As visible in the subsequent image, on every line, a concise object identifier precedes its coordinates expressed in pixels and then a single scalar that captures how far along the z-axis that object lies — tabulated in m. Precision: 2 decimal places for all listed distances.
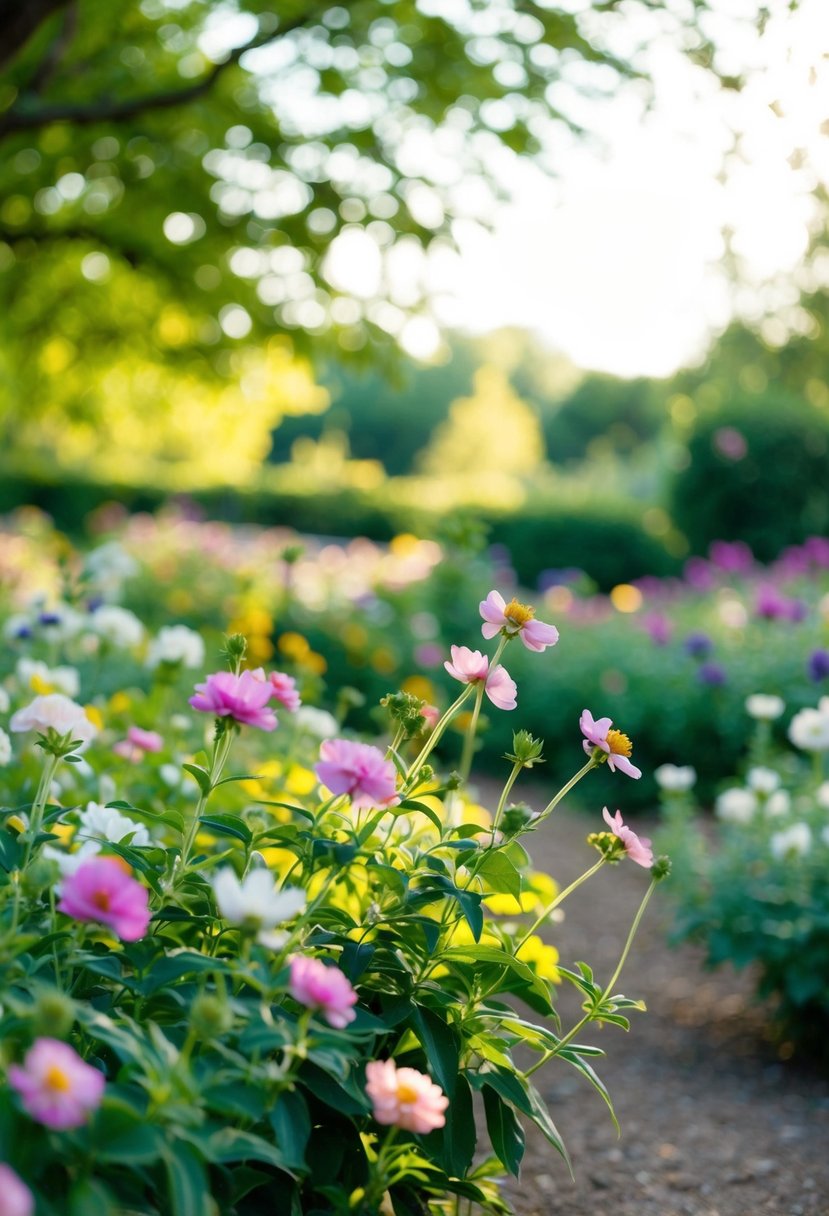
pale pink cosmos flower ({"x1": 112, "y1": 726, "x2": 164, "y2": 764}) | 2.42
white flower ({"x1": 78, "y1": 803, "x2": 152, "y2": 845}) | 1.73
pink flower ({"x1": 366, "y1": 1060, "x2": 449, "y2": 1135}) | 1.21
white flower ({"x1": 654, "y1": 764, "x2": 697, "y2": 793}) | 3.36
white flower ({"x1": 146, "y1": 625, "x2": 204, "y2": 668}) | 2.87
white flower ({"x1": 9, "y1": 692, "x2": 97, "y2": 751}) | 1.77
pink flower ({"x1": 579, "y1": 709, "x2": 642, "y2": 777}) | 1.65
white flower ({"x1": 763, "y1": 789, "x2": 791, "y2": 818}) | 3.16
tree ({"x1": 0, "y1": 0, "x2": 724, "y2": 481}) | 5.01
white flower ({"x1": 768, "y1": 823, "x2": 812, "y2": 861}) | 2.95
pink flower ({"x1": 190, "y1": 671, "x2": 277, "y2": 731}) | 1.46
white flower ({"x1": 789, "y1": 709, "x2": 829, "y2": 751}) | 3.02
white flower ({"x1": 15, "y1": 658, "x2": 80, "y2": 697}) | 2.60
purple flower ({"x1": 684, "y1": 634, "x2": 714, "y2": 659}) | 5.31
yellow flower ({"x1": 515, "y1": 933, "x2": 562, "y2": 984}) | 2.15
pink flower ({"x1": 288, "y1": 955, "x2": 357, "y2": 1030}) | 1.19
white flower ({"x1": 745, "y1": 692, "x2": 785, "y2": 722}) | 3.49
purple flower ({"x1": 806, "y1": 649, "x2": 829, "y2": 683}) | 4.38
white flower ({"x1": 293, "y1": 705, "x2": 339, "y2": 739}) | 2.87
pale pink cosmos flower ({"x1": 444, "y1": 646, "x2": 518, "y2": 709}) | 1.74
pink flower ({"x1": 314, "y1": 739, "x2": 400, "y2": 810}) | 1.39
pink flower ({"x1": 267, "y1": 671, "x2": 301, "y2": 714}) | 1.73
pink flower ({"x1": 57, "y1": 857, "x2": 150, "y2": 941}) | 1.17
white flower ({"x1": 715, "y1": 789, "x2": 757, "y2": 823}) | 3.22
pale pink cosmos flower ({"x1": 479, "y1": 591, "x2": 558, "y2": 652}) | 1.71
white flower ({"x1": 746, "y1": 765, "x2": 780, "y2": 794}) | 3.17
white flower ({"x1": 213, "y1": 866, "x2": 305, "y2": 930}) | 1.20
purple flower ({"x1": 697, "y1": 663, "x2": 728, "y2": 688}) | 5.19
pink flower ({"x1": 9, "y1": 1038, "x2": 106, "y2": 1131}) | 0.99
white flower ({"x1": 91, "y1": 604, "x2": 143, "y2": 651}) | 3.22
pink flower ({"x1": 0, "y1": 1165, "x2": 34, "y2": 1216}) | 0.86
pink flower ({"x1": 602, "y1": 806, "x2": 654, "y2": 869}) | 1.61
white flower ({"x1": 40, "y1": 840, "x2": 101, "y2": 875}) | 1.41
